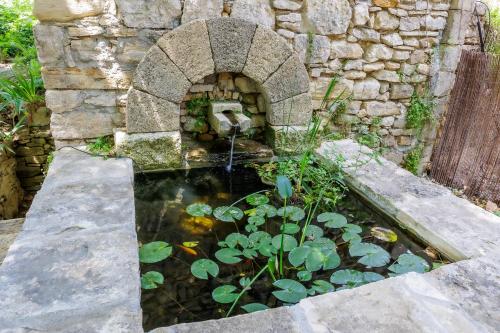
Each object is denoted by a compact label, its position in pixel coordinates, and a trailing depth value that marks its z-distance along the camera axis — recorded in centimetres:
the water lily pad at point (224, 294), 154
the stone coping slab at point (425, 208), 182
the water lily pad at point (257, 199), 235
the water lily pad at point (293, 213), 215
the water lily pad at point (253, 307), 153
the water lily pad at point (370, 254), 179
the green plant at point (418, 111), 371
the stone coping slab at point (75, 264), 122
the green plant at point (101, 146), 273
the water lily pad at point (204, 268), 167
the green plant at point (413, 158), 400
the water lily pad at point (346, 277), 167
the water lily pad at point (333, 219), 210
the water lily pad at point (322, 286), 160
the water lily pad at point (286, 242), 187
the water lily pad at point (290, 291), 155
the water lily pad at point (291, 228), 201
